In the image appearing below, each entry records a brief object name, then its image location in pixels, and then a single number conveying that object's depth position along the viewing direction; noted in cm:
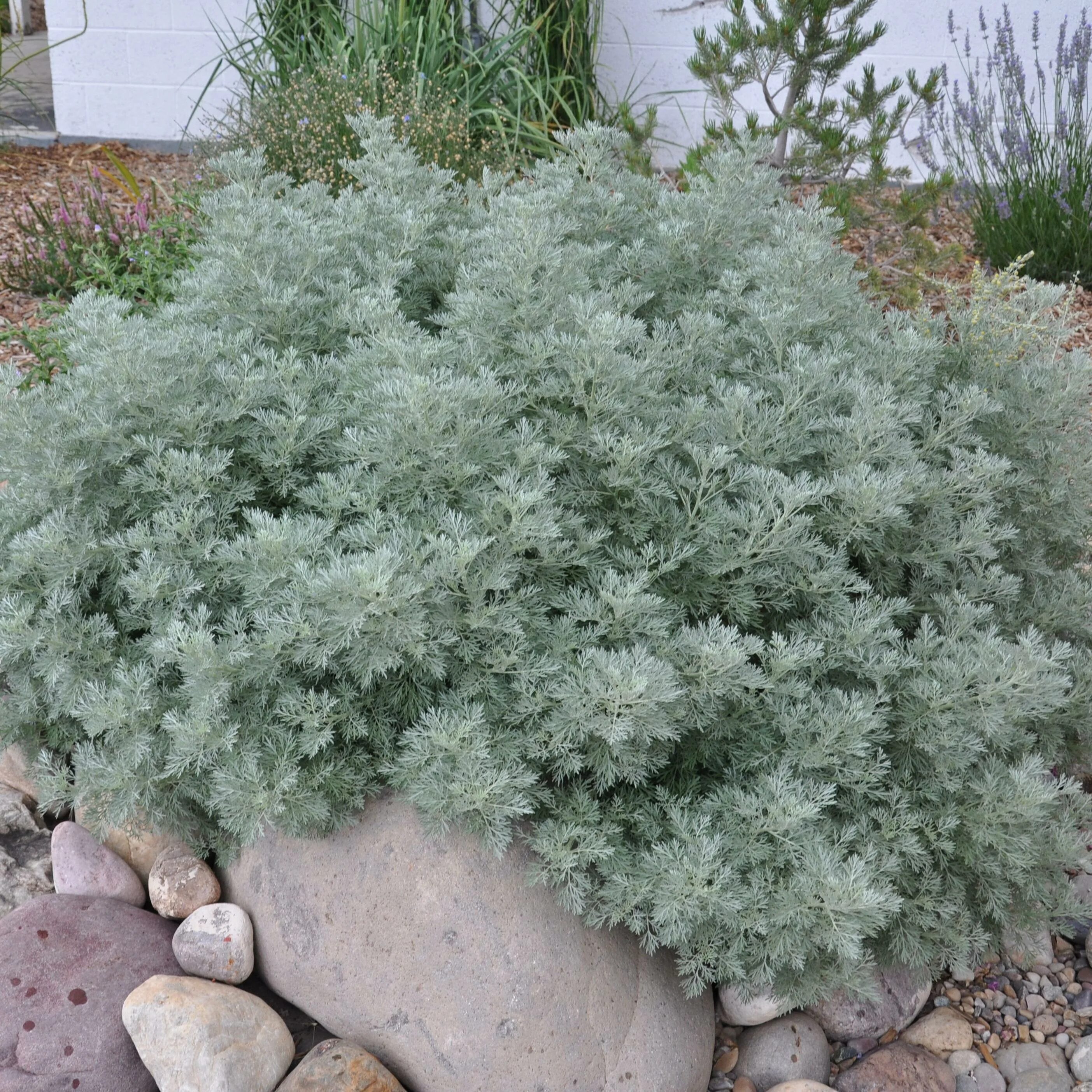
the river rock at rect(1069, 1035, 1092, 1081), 225
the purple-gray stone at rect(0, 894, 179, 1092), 206
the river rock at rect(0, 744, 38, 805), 268
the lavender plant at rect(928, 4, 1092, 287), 531
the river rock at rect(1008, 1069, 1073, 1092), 220
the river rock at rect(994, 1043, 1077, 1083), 227
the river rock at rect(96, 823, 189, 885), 249
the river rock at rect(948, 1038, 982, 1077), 228
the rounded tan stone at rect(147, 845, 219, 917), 236
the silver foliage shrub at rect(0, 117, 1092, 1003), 195
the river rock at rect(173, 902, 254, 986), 224
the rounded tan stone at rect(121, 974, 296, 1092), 200
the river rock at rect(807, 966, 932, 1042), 233
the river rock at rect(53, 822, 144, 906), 241
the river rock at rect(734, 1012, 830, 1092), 223
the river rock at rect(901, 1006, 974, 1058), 232
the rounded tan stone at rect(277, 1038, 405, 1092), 200
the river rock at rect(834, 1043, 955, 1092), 219
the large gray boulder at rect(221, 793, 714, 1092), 204
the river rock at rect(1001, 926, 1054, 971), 232
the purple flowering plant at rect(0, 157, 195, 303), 470
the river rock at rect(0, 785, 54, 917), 247
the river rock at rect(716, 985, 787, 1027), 227
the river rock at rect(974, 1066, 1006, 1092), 224
